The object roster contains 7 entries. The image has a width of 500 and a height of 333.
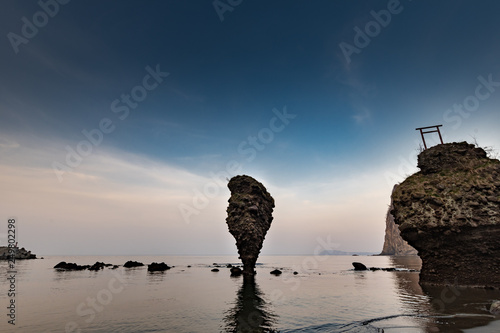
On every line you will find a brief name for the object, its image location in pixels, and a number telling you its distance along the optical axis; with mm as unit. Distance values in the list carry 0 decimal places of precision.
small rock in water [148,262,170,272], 82875
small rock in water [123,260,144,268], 104000
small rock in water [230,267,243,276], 66281
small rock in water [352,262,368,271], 86619
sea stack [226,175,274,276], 60312
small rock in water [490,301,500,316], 18734
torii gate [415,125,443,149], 36250
